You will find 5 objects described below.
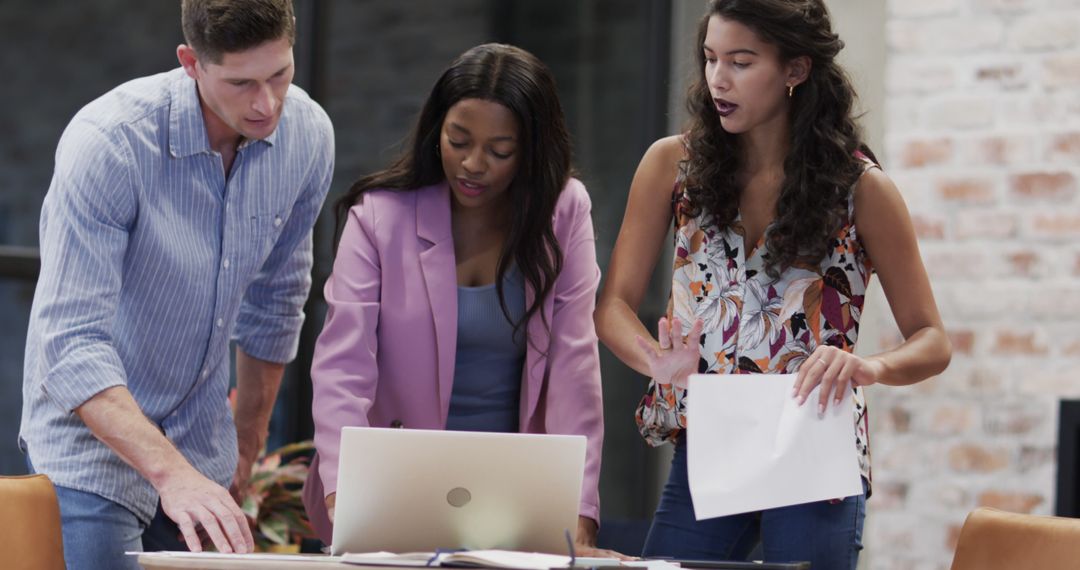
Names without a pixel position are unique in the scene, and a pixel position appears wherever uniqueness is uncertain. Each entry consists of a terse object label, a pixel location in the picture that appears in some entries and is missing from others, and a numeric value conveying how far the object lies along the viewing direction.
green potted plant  5.71
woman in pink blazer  4.41
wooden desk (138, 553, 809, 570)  3.69
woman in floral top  4.19
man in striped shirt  4.23
